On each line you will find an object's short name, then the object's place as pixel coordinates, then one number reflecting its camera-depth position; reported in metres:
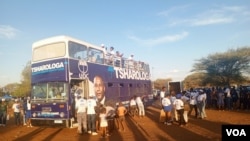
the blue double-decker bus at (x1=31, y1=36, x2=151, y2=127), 9.06
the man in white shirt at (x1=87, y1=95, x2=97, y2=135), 8.42
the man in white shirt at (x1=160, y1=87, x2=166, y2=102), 12.16
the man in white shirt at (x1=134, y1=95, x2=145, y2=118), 13.11
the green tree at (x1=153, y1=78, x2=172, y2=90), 52.27
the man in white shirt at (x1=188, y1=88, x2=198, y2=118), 10.90
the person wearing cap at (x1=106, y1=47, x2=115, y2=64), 11.96
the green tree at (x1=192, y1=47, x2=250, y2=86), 23.34
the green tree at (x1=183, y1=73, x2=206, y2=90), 38.25
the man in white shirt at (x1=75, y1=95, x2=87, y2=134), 8.44
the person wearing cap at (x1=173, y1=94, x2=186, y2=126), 9.42
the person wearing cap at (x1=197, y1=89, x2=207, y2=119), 10.64
